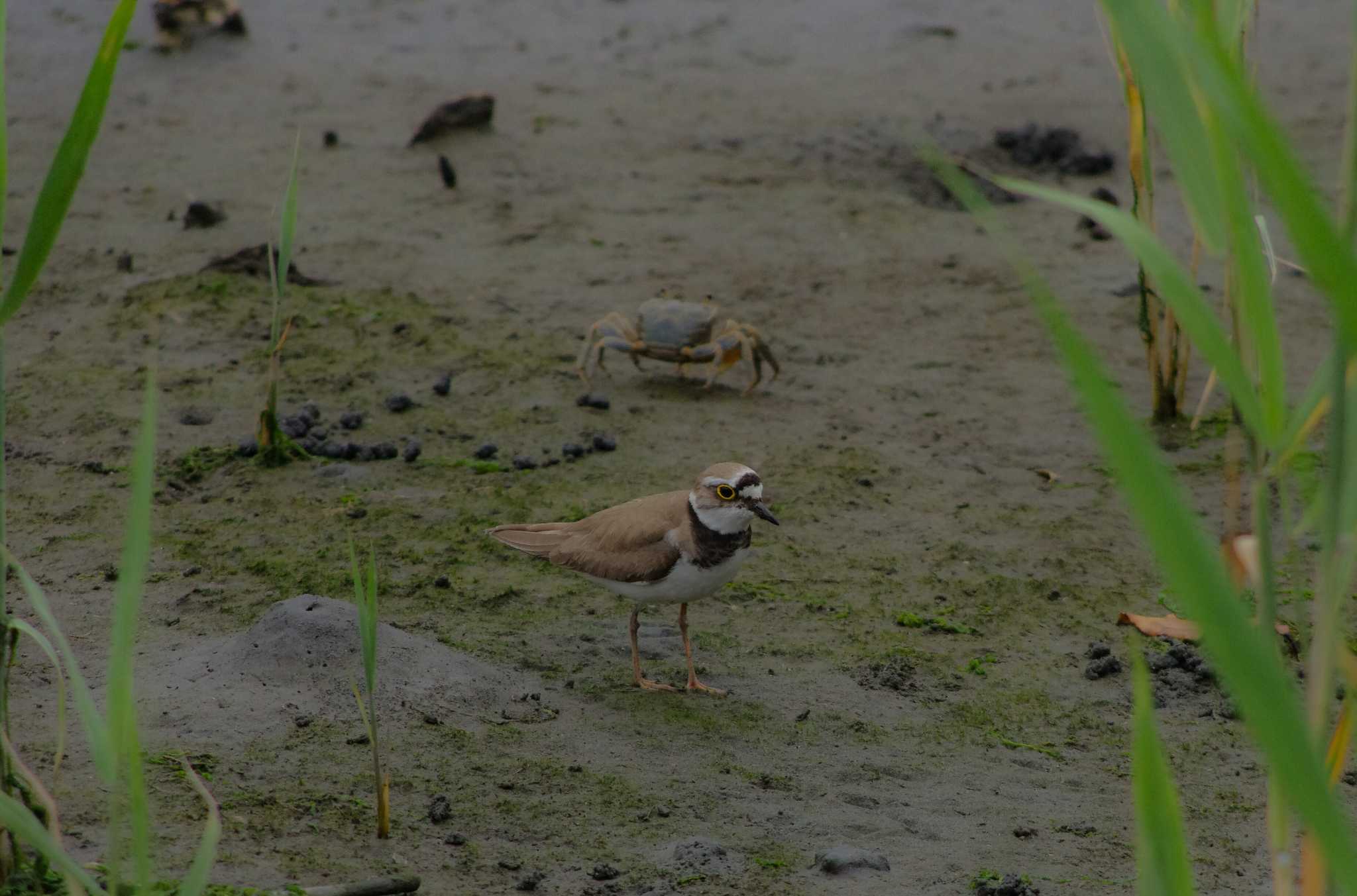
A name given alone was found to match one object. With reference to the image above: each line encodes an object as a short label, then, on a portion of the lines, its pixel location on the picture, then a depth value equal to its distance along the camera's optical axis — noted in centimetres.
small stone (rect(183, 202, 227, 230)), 1769
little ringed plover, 975
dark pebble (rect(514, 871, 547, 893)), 738
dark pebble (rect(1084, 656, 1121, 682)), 1009
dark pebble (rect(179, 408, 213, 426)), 1348
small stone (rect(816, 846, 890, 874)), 774
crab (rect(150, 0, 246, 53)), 2309
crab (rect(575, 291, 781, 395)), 1468
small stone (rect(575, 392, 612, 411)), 1417
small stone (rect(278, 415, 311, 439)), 1322
